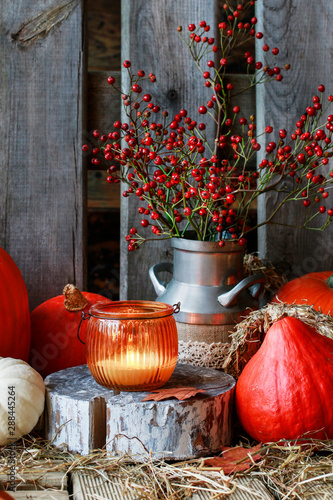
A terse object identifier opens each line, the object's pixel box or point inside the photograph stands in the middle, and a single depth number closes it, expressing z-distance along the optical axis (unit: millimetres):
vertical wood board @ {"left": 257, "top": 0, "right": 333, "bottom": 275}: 1544
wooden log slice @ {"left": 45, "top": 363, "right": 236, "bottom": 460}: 1177
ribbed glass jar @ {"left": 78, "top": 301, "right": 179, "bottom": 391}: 1209
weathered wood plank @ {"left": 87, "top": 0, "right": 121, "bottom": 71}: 2375
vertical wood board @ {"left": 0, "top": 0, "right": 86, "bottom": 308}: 1503
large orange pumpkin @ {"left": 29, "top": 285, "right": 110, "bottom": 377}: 1378
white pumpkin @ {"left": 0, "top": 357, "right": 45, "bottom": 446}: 1187
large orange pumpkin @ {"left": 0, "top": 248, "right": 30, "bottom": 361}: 1318
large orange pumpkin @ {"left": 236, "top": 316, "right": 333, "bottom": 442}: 1201
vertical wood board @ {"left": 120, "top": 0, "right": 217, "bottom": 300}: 1519
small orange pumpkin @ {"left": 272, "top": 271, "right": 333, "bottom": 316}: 1388
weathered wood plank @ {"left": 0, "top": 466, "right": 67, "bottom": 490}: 1132
